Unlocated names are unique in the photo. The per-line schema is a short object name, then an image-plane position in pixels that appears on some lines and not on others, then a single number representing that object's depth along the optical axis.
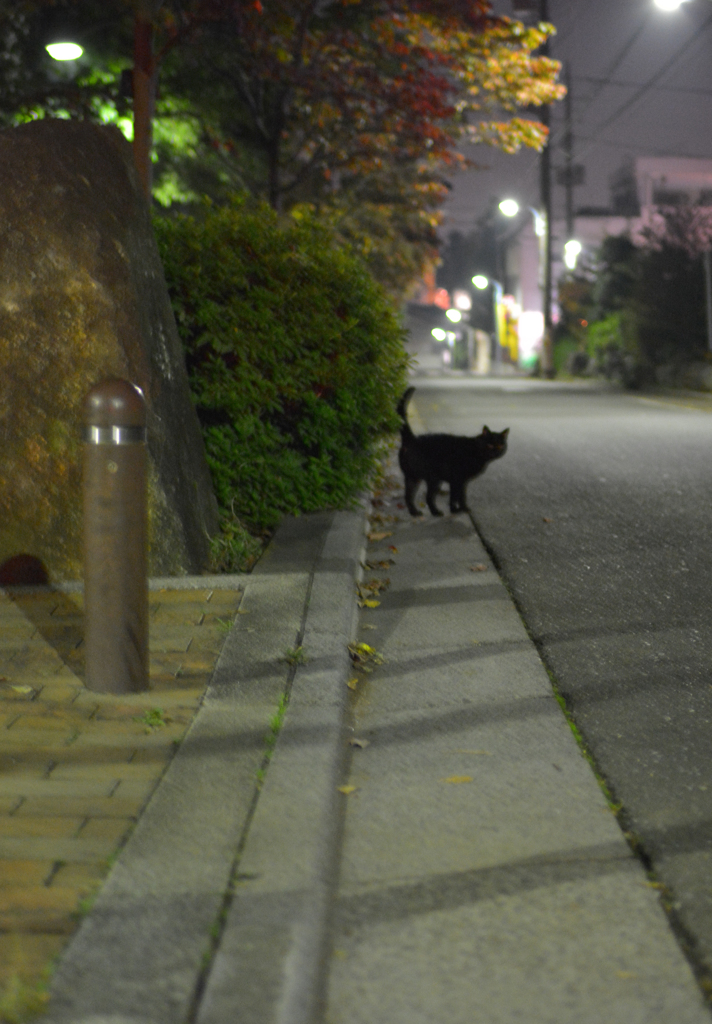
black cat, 8.41
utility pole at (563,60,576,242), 43.59
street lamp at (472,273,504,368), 75.88
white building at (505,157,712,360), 68.38
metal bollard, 3.95
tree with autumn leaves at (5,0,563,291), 15.66
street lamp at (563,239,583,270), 52.22
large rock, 5.42
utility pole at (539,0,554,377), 42.25
